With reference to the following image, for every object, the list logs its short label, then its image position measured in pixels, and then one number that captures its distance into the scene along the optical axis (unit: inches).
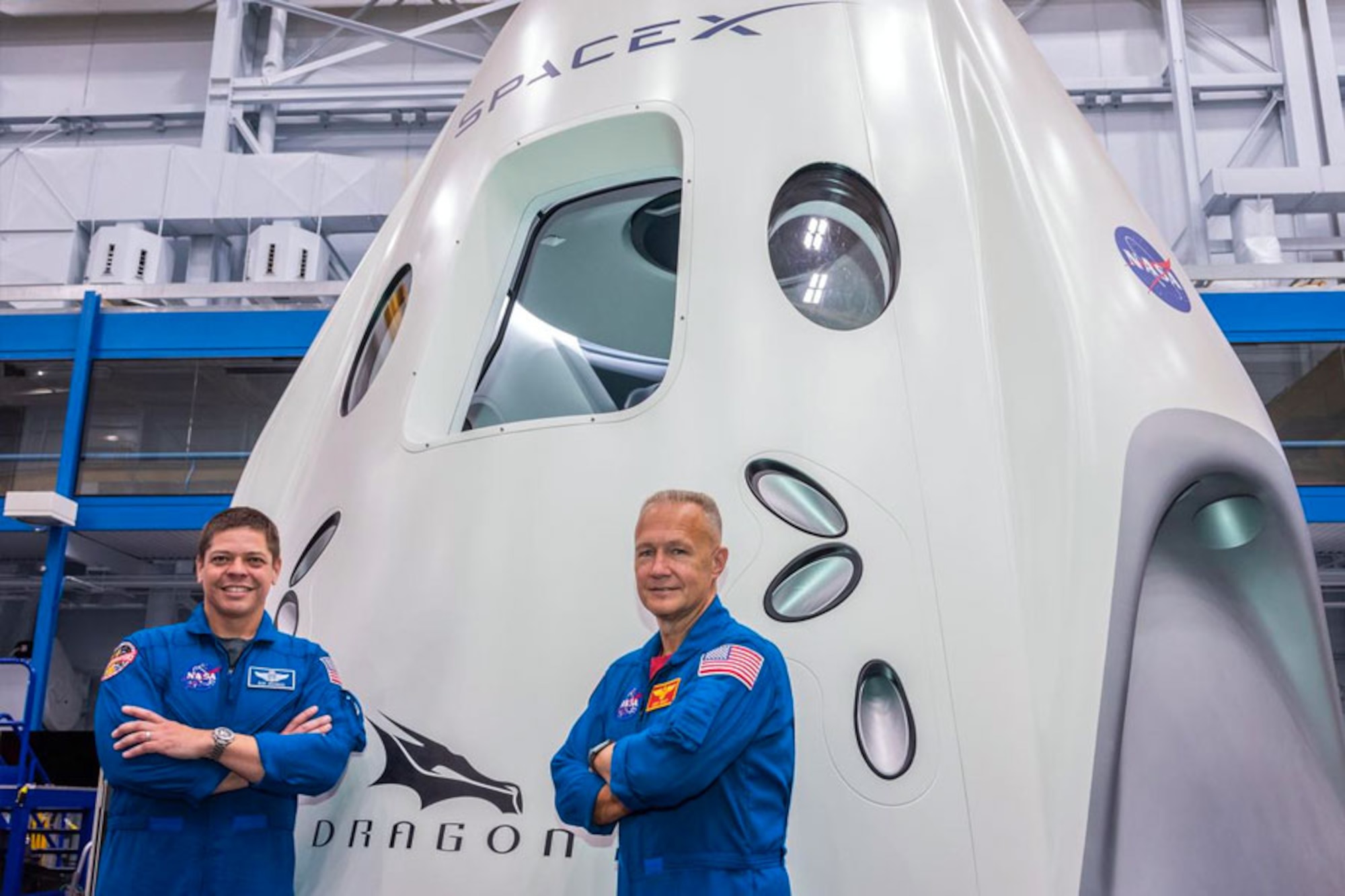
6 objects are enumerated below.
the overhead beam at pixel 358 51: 657.6
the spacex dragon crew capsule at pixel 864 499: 111.1
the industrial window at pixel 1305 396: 511.5
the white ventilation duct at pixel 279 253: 619.2
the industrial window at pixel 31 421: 592.7
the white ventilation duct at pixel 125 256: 627.8
